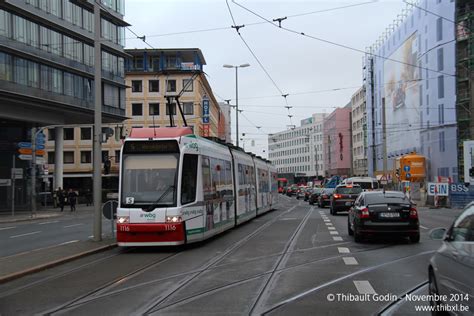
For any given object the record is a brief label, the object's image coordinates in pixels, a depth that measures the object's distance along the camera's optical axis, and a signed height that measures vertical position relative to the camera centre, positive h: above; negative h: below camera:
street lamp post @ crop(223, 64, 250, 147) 50.06 +7.76
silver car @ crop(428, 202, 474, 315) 4.66 -0.87
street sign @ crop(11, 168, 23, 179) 35.77 +0.19
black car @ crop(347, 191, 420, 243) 14.81 -1.24
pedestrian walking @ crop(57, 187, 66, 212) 44.56 -1.77
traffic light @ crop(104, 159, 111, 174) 15.91 +0.25
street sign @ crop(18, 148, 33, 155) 36.03 +1.61
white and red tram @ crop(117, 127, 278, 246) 13.79 -0.38
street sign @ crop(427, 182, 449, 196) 38.72 -1.27
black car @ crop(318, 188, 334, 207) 39.88 -1.84
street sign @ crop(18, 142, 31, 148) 37.53 +2.08
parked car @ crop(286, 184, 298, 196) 85.50 -2.82
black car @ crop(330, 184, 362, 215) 29.09 -1.32
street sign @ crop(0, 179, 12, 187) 39.63 -0.43
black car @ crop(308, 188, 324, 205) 45.91 -1.88
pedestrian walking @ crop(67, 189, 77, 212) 44.41 -1.97
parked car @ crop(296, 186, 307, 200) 69.44 -2.57
